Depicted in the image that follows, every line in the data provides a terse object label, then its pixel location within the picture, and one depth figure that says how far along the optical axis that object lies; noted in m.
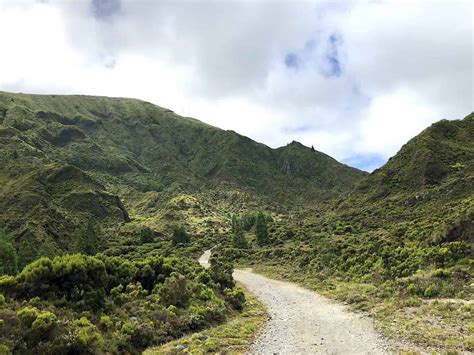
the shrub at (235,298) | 24.98
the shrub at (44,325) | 13.22
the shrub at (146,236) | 84.56
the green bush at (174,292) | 20.94
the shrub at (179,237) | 82.06
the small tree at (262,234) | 69.00
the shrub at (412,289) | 21.51
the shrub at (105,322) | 15.92
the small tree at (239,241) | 69.64
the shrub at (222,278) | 29.53
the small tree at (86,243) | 61.12
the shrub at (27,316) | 13.42
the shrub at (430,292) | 20.74
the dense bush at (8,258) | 48.04
